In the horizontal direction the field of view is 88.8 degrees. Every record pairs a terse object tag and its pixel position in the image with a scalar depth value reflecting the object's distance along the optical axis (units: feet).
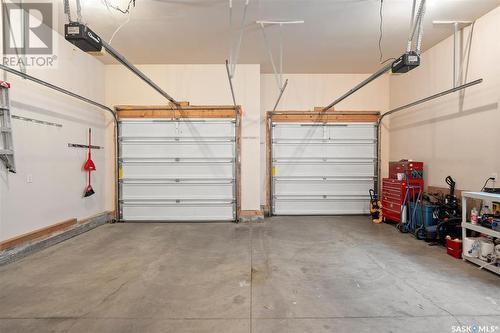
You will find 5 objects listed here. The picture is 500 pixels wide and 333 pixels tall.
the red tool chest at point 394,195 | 16.60
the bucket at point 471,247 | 10.96
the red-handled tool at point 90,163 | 16.97
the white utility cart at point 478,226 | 10.01
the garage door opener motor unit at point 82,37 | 7.07
